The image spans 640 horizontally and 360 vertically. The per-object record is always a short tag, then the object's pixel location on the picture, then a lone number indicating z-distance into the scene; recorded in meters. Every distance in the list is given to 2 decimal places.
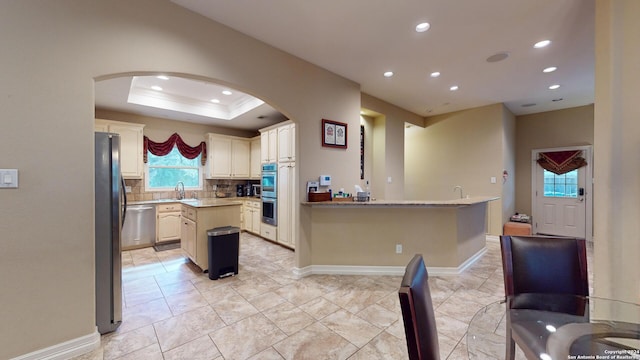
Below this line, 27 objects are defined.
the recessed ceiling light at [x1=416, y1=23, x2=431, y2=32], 2.56
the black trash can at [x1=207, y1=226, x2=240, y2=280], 3.20
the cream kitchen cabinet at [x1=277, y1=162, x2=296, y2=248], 4.41
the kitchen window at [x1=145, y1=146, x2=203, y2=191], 5.28
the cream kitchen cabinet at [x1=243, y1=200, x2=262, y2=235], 5.50
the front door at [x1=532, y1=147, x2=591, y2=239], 5.38
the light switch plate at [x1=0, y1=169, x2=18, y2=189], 1.60
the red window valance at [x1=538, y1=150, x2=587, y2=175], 5.43
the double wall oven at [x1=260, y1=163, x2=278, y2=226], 4.81
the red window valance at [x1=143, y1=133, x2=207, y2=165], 5.12
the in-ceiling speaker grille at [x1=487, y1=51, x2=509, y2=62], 3.19
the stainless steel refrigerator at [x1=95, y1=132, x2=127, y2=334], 2.04
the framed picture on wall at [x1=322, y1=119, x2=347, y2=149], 3.54
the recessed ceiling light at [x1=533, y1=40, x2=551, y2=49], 2.91
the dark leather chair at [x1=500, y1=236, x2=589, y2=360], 1.59
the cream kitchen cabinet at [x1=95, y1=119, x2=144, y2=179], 4.62
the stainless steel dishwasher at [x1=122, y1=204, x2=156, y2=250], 4.52
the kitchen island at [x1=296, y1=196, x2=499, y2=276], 3.31
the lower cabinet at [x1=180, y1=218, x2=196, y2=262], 3.53
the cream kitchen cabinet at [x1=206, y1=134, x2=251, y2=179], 5.81
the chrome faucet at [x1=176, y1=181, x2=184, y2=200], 5.56
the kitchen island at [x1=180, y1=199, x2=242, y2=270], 3.40
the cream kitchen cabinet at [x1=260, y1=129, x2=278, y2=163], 4.84
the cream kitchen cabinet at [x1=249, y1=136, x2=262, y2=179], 6.16
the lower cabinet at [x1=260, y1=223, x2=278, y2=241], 4.89
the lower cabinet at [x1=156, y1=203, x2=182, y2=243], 4.83
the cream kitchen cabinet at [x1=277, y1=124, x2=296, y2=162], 4.40
